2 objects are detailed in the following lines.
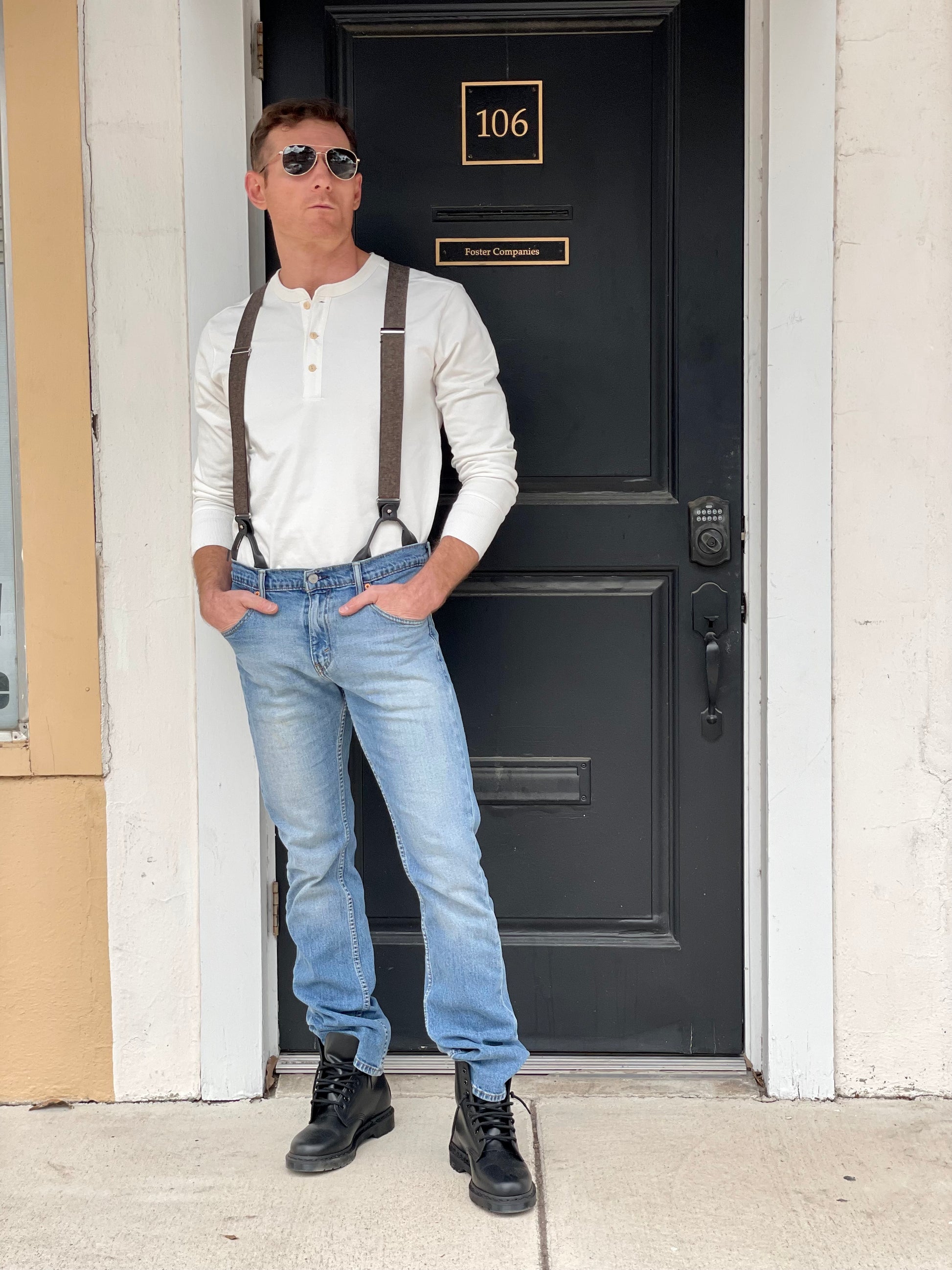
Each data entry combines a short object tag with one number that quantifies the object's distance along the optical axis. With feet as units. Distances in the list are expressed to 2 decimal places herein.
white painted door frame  8.14
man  7.06
